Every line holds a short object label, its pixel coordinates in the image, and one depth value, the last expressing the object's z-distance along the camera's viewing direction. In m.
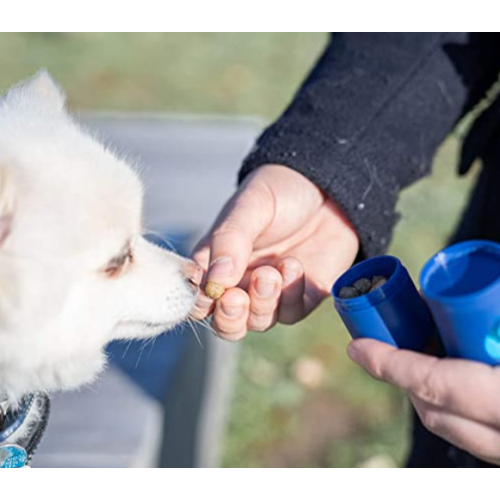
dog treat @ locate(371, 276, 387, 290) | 0.84
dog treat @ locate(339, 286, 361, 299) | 0.85
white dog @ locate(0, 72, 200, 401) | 0.88
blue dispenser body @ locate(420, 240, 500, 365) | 0.79
